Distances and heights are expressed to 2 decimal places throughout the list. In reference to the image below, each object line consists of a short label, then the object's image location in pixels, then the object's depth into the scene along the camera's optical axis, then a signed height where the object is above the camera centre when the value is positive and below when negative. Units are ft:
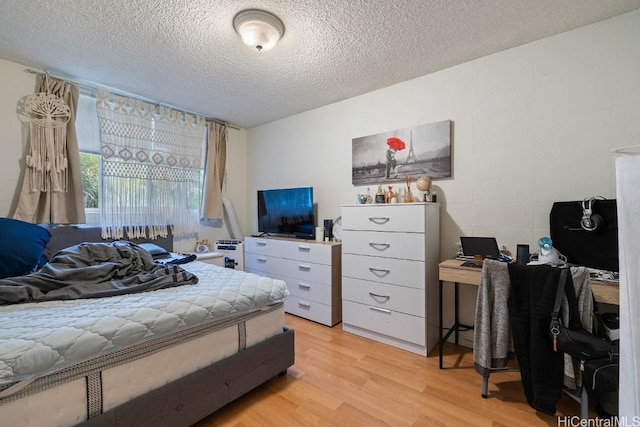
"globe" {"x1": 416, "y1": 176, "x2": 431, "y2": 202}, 7.77 +0.84
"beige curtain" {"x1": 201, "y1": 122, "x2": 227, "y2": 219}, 11.78 +2.01
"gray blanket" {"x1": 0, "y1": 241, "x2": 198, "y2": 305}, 4.88 -1.23
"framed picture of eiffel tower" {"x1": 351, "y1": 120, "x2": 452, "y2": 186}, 8.00 +1.91
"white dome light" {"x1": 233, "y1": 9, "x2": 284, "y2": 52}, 5.61 +4.09
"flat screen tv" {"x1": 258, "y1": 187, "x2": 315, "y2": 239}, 10.46 +0.10
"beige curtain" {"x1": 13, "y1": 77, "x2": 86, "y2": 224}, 7.56 +0.65
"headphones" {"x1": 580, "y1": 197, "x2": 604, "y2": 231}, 5.61 -0.15
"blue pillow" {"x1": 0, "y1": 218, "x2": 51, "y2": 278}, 5.75 -0.66
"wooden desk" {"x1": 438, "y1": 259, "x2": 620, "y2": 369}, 4.68 -1.44
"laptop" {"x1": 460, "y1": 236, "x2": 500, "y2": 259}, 6.65 -0.89
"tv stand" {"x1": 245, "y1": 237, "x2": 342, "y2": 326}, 9.05 -2.11
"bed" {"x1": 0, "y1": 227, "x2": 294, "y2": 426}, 3.31 -2.11
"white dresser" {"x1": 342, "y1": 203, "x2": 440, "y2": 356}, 7.16 -1.70
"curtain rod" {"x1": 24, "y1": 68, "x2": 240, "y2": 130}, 7.90 +4.34
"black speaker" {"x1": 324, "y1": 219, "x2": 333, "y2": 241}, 10.11 -0.60
